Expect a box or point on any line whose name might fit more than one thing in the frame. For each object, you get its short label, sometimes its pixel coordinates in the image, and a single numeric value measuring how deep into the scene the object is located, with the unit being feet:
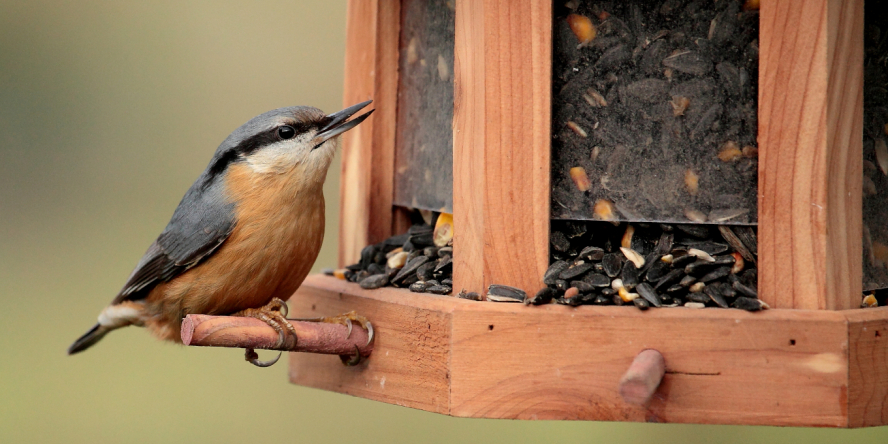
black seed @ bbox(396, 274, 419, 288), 23.06
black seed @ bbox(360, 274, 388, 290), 23.39
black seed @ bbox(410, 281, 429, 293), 21.93
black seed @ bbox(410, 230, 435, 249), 24.11
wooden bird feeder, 19.02
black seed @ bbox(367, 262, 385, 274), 24.54
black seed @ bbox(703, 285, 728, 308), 19.95
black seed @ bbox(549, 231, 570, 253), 21.16
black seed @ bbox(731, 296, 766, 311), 19.30
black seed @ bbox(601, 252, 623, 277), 20.83
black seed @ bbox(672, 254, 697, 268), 20.62
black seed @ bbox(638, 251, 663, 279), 20.75
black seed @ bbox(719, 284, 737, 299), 20.08
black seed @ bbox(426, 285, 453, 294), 21.53
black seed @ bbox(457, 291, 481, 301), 20.57
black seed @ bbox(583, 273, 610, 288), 20.61
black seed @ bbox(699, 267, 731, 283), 20.45
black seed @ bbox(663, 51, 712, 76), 20.53
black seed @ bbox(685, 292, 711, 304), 20.29
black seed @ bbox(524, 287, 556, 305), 19.83
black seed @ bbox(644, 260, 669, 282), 20.53
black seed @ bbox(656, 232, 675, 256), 20.98
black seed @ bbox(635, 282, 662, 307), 19.93
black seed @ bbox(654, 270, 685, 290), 20.45
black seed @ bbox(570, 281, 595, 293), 20.38
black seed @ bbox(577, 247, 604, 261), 21.06
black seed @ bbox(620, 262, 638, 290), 20.58
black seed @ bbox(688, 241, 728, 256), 20.67
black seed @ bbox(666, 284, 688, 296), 20.35
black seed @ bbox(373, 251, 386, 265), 24.94
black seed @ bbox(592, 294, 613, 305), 20.35
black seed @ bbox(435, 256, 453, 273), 22.46
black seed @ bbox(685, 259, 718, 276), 20.53
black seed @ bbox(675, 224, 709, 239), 20.97
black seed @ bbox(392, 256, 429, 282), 23.12
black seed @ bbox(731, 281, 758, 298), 19.80
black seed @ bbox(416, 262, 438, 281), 22.82
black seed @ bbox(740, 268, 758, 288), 20.43
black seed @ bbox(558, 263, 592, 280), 20.58
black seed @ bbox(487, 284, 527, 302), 20.25
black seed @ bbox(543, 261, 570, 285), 20.44
